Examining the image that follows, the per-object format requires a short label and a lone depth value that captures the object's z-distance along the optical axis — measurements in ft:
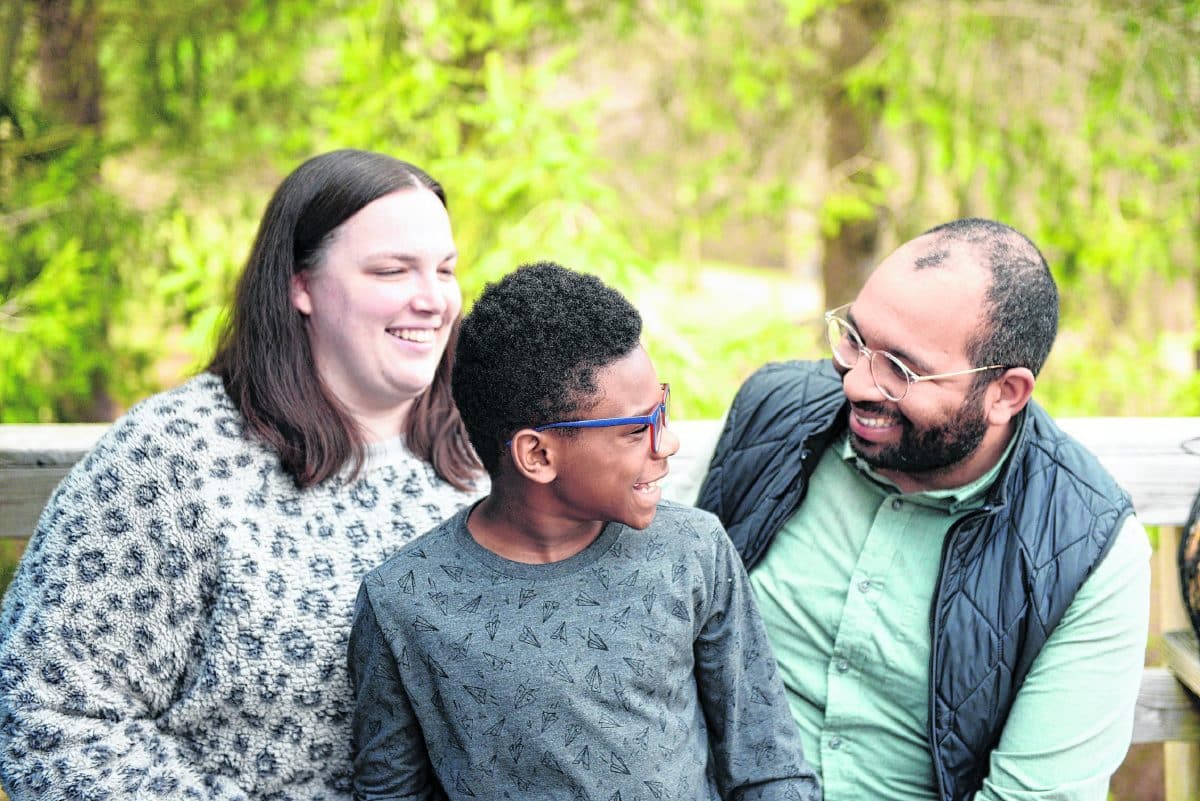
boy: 5.36
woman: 5.67
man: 6.23
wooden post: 7.99
